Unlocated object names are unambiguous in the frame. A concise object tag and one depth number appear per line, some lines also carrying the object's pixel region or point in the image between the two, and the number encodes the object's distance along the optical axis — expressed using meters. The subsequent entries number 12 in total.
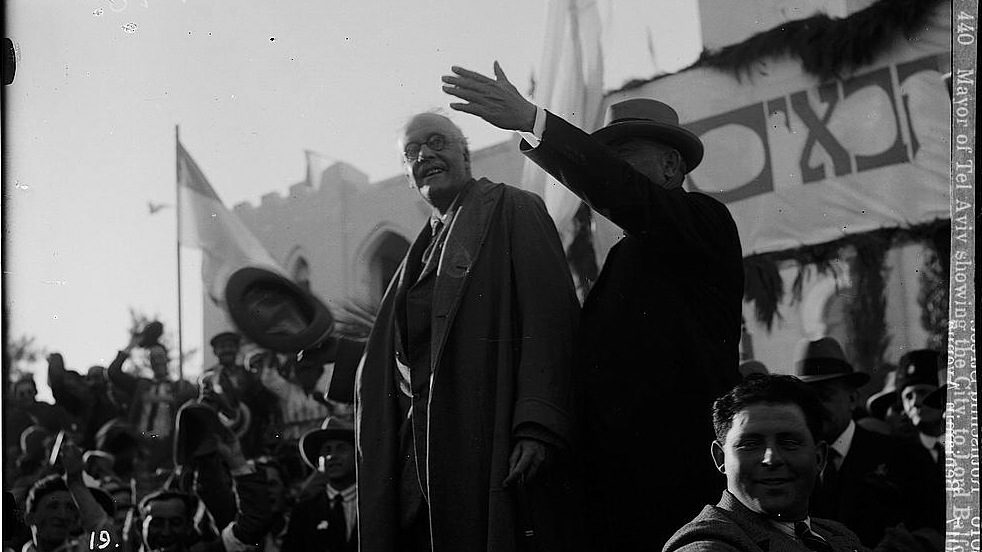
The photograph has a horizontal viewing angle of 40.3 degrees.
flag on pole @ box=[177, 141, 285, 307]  3.64
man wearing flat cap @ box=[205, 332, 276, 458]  3.61
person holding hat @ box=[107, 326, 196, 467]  3.73
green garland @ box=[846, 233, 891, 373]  2.77
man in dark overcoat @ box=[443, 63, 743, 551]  2.78
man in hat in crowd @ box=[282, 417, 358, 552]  3.39
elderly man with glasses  2.91
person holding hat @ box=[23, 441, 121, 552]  3.77
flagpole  3.73
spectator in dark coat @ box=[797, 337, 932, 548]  2.69
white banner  2.76
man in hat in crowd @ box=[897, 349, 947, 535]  2.63
